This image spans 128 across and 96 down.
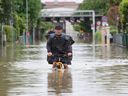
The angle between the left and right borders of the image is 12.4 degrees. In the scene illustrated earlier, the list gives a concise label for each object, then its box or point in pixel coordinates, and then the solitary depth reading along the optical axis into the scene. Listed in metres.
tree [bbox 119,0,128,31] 45.62
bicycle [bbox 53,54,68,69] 19.30
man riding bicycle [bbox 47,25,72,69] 19.05
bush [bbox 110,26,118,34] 82.53
